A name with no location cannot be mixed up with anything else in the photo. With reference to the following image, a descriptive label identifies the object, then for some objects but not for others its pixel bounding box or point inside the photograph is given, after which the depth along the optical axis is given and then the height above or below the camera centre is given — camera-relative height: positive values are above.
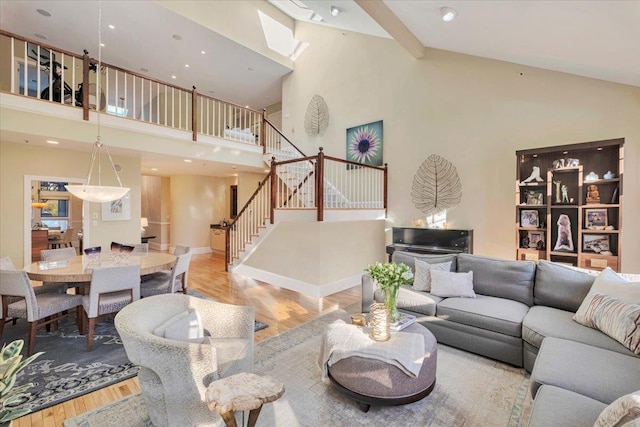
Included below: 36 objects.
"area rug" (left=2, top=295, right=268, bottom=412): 2.46 -1.47
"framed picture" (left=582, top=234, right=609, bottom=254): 4.01 -0.41
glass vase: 2.55 -0.76
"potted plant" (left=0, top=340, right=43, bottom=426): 1.06 -0.62
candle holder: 2.37 -0.90
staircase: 5.20 +0.32
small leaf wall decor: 7.61 +2.48
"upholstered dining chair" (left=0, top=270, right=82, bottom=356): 2.91 -0.97
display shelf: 3.94 +0.12
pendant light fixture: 3.52 +0.23
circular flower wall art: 6.50 +1.53
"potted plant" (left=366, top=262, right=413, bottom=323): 2.53 -0.58
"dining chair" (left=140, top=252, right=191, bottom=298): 3.88 -0.99
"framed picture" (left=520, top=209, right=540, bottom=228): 4.57 -0.09
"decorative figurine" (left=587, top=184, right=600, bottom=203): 4.04 +0.25
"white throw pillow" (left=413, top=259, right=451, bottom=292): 3.70 -0.78
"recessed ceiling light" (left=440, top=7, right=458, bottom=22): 3.39 +2.30
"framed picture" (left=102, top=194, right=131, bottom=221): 6.26 +0.03
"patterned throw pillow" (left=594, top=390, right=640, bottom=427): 1.14 -0.79
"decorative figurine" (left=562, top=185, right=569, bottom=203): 4.27 +0.26
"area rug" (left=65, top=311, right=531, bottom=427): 2.13 -1.48
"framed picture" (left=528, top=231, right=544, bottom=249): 4.56 -0.42
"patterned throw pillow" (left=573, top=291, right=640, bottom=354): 2.20 -0.85
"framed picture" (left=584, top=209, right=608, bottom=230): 4.00 -0.09
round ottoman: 2.15 -1.25
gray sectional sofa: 1.74 -1.01
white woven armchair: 1.78 -1.00
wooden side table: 1.50 -0.96
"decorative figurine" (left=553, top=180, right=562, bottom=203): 4.33 +0.33
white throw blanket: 2.15 -1.03
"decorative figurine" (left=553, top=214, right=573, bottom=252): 4.26 -0.32
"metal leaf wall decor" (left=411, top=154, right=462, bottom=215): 5.45 +0.48
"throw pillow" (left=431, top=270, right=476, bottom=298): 3.43 -0.85
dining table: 3.18 -0.66
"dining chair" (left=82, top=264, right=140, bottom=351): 3.12 -0.88
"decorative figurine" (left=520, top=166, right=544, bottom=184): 4.53 +0.56
